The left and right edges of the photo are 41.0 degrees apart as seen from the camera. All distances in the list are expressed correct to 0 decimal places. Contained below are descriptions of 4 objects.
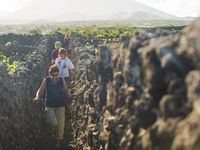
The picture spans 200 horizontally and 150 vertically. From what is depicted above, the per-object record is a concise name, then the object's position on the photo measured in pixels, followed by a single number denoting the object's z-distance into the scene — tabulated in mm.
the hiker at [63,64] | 11333
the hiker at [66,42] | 21672
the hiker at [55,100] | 8945
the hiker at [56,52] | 14698
